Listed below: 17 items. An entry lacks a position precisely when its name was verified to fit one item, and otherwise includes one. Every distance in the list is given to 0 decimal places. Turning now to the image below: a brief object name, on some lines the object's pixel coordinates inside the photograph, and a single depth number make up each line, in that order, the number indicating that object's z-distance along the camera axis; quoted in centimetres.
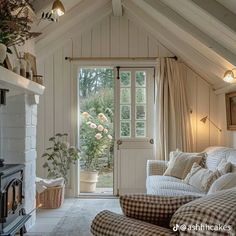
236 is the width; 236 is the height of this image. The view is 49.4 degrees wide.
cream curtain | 407
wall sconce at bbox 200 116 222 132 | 405
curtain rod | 416
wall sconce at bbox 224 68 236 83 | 300
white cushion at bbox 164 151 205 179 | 346
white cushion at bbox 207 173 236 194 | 227
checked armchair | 139
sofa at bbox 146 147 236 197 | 290
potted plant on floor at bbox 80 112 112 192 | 451
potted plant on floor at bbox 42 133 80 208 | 393
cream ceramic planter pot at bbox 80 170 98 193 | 450
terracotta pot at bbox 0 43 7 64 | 210
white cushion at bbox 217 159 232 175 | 271
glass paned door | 420
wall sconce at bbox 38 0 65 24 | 239
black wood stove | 219
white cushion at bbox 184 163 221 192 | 282
